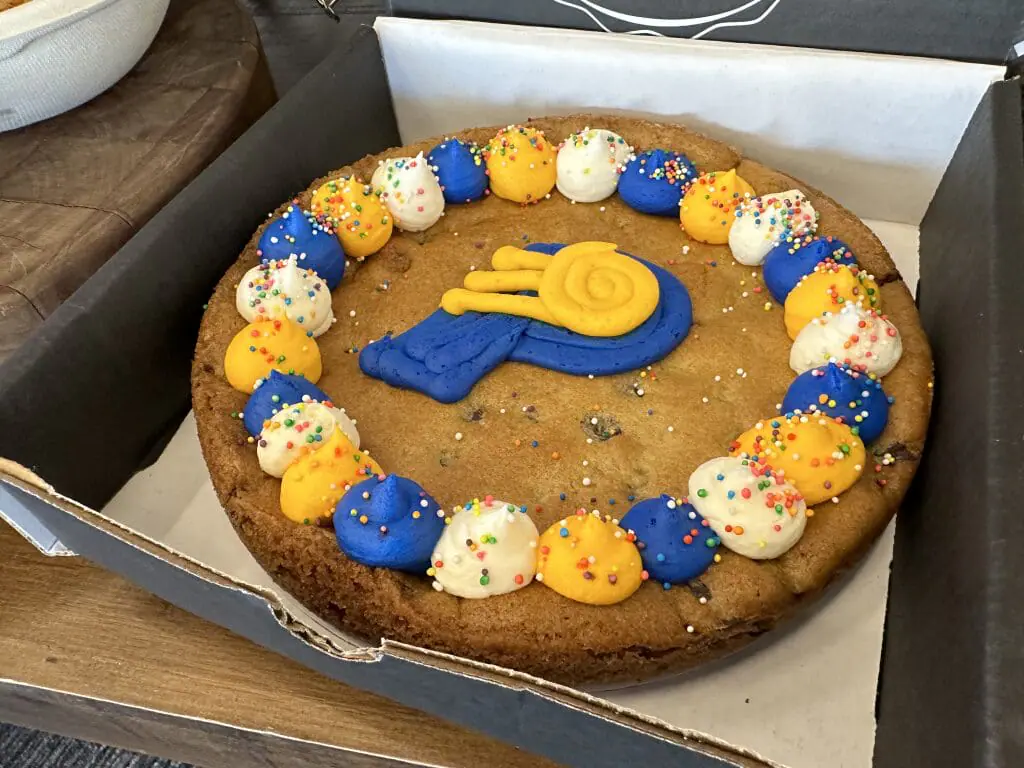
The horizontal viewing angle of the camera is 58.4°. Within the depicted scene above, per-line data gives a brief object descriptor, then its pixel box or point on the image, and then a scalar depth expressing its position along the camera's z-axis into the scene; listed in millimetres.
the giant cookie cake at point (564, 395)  298
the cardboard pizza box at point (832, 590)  239
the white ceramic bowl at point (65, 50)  375
